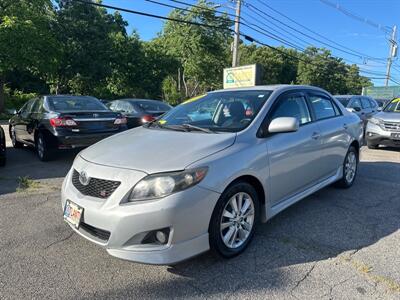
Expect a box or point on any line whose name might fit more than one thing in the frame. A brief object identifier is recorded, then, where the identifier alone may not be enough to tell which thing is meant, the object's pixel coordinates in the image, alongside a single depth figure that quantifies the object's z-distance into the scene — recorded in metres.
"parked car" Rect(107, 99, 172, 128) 10.57
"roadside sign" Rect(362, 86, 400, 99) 38.97
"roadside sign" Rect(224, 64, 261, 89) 20.42
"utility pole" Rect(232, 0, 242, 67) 23.86
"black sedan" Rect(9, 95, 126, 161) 7.20
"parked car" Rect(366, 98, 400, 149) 9.22
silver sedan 2.80
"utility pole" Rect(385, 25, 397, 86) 42.84
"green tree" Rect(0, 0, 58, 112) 20.83
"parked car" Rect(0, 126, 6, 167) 6.87
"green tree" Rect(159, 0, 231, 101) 32.91
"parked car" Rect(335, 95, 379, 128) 12.32
